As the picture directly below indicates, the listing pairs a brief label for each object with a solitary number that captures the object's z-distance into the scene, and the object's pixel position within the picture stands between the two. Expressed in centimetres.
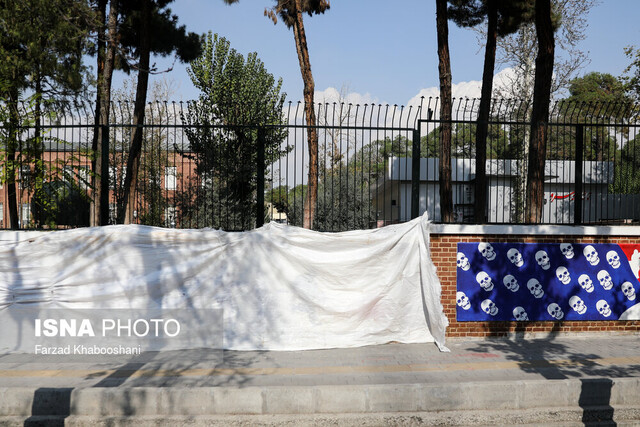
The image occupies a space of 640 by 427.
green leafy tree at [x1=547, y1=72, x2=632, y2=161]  3979
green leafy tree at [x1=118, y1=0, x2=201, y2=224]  1229
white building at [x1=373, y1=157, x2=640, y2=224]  2364
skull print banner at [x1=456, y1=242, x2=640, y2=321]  801
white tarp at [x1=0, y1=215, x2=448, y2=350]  730
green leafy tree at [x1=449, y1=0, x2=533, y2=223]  1377
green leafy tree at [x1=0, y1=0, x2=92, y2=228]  1276
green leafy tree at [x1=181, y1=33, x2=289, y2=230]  2339
